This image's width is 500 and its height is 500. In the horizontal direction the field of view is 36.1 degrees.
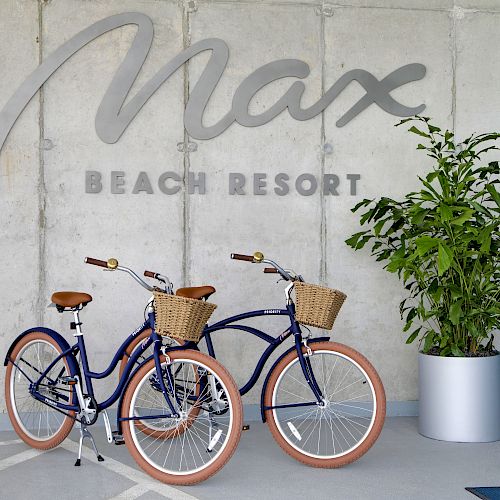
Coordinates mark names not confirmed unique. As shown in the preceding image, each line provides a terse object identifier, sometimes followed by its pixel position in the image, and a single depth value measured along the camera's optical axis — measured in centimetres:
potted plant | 406
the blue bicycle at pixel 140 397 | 334
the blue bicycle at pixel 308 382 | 351
